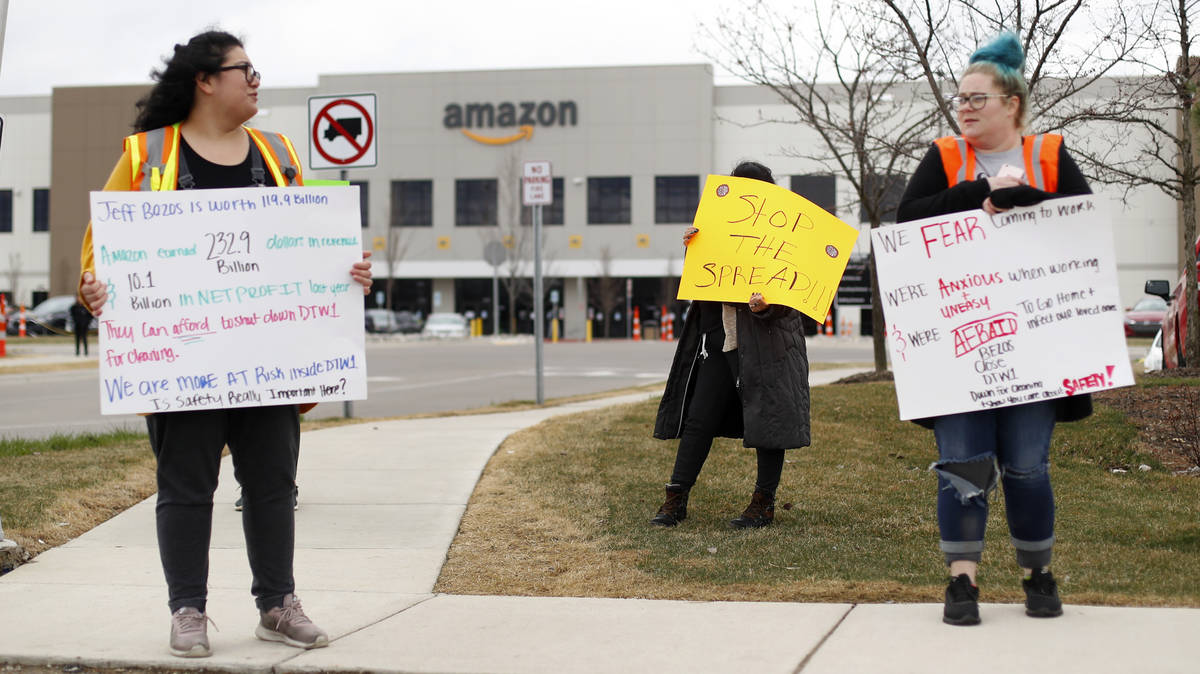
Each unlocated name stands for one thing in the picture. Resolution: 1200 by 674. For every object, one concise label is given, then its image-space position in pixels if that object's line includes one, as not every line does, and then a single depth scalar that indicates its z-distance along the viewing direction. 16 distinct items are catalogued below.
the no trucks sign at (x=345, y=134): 10.77
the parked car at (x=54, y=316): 47.76
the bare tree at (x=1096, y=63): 10.70
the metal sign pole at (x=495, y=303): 48.87
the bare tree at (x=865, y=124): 12.93
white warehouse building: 55.59
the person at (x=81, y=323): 31.32
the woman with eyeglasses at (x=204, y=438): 4.19
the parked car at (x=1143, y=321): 34.75
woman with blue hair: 4.16
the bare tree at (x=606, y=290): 56.59
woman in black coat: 6.12
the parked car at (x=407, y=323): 53.09
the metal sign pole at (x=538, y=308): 14.11
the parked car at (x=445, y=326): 49.00
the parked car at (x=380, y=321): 50.03
